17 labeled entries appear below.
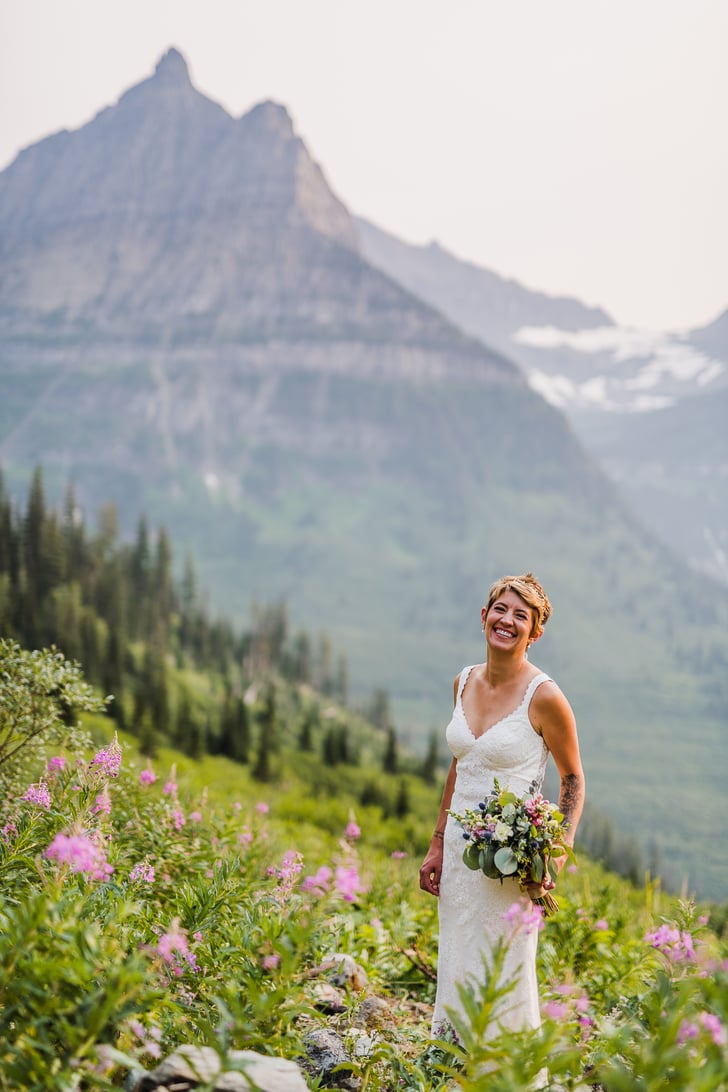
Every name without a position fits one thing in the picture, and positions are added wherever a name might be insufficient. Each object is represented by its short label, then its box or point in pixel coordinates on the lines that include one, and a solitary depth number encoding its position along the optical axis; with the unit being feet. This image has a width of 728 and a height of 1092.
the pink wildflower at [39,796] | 17.97
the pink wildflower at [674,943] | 14.56
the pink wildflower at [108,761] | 18.67
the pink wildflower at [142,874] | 17.77
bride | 16.96
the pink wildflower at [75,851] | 12.38
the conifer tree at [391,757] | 224.74
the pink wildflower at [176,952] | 11.87
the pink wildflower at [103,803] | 18.32
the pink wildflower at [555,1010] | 11.00
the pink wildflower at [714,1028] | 9.70
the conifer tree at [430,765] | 230.68
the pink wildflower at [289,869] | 16.70
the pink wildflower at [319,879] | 14.33
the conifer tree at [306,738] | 220.64
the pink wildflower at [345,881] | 13.93
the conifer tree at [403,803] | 157.89
